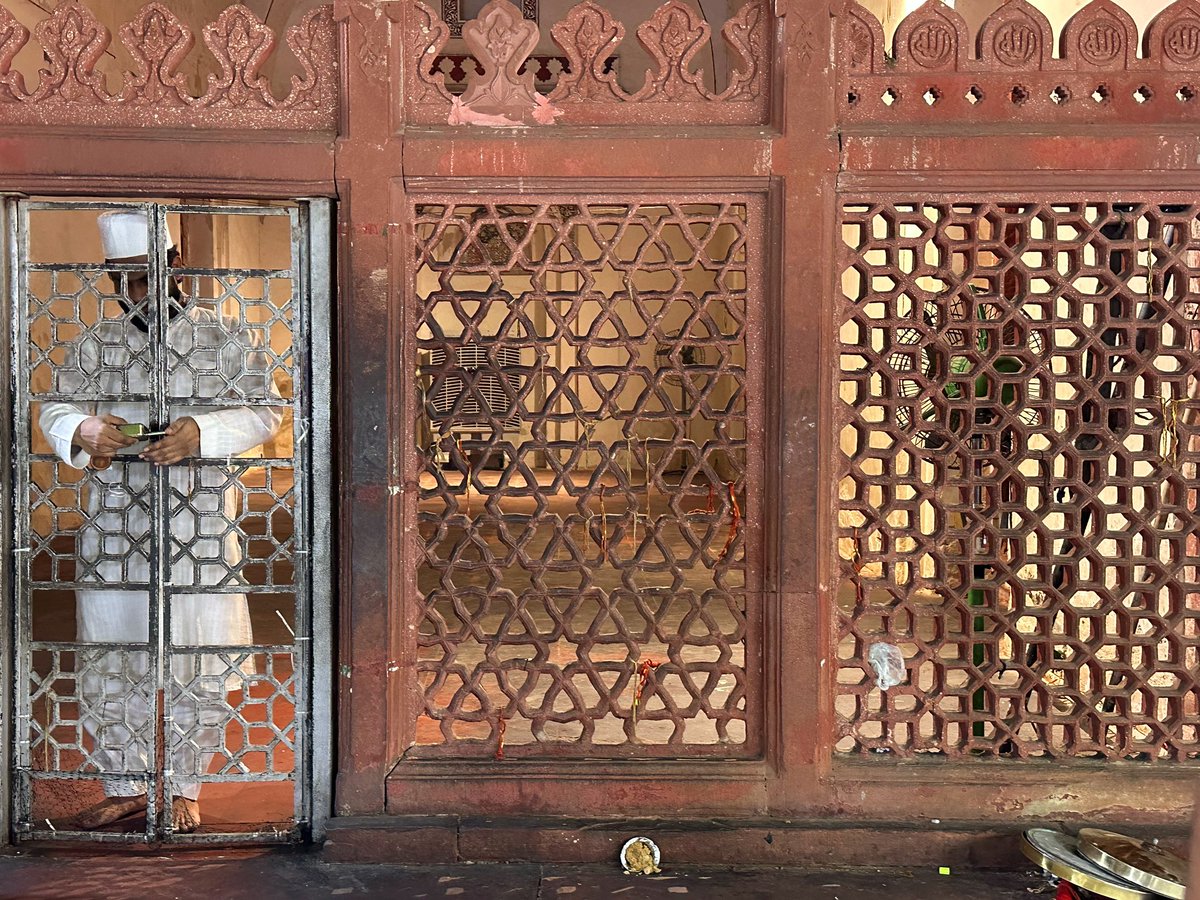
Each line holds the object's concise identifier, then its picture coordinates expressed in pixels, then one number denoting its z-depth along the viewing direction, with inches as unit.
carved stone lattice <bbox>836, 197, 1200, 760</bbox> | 146.6
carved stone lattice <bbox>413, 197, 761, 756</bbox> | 147.2
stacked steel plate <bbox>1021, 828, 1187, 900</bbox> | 116.3
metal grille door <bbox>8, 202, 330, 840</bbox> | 148.4
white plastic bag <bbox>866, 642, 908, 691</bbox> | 150.3
